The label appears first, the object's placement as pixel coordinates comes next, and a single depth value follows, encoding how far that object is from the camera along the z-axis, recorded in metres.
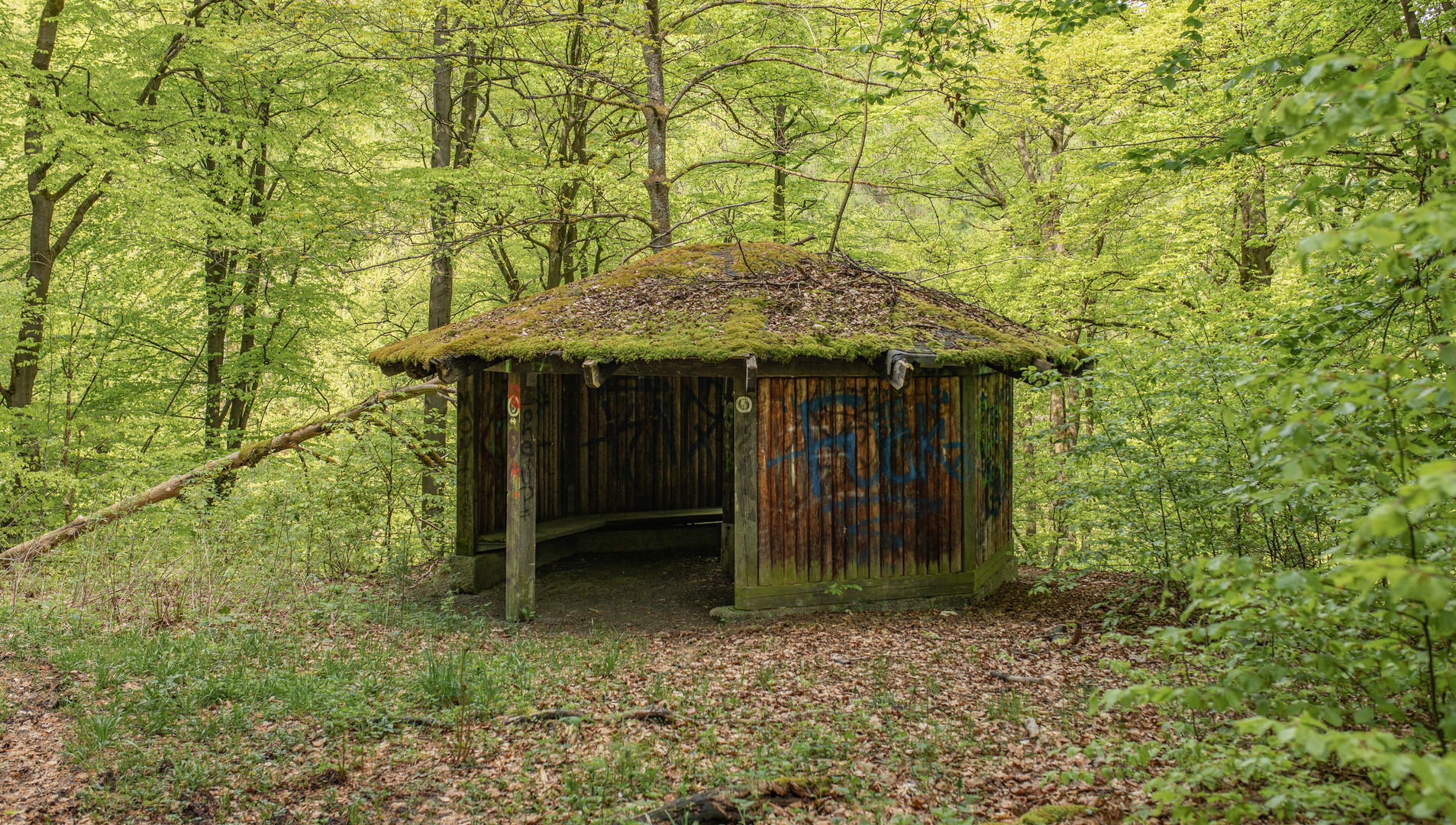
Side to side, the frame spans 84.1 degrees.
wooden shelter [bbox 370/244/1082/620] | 6.81
